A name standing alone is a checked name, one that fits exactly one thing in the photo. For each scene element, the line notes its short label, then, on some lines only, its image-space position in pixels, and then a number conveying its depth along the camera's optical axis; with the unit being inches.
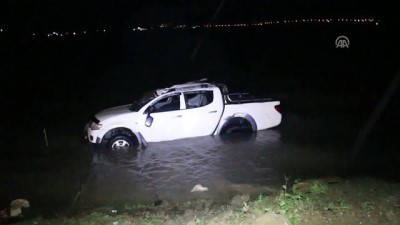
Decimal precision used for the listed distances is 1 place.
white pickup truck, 466.6
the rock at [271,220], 220.3
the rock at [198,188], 362.4
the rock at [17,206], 329.1
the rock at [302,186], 297.0
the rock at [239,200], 284.0
